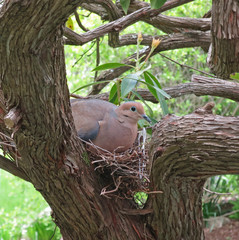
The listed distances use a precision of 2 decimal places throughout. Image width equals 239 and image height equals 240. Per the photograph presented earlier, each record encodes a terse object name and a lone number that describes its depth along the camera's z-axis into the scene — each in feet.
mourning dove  10.80
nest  10.65
